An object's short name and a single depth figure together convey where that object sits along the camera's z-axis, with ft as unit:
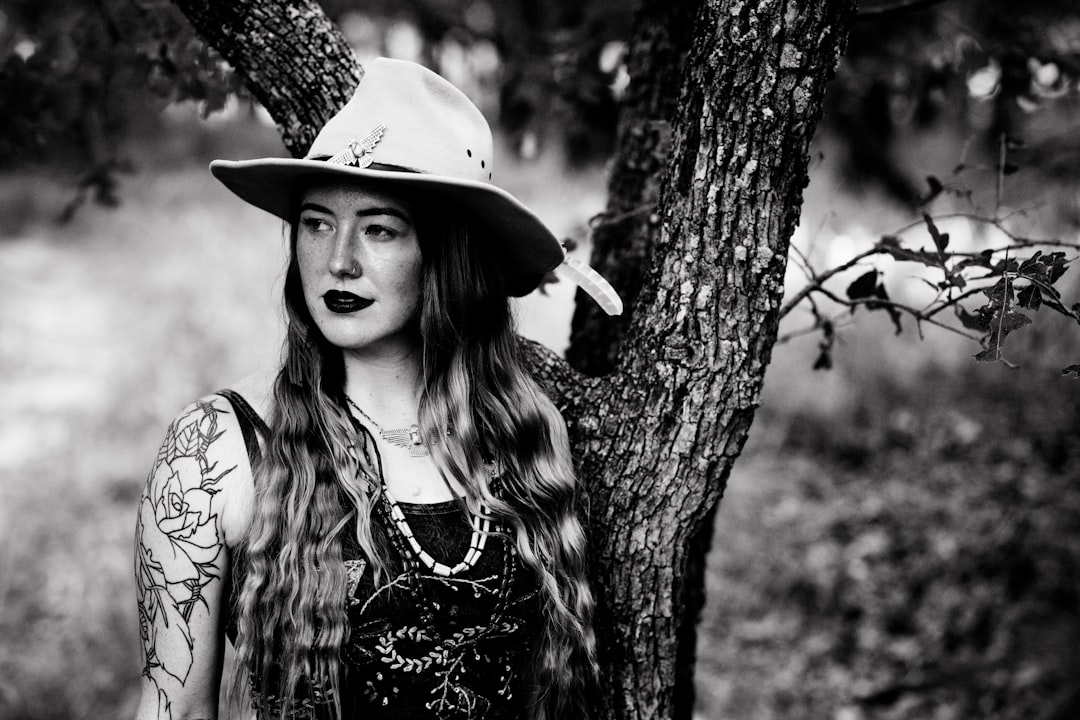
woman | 5.55
